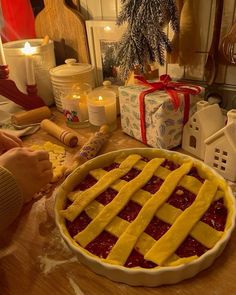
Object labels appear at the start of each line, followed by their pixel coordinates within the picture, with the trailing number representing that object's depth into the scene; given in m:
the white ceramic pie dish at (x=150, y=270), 0.46
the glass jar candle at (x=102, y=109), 0.90
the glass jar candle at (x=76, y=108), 0.95
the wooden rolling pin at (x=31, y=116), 0.99
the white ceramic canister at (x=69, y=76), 1.01
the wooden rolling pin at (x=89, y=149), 0.77
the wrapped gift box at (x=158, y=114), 0.74
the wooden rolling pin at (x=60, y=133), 0.87
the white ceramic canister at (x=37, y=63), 1.04
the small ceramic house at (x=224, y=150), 0.65
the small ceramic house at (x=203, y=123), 0.72
